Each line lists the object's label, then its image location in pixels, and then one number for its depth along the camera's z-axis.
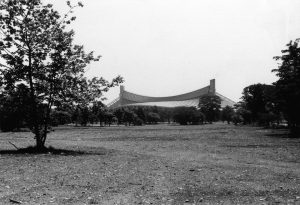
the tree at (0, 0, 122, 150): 23.91
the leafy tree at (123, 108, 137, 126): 143.75
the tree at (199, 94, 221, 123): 167.00
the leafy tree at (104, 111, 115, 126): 124.28
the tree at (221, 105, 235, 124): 160.95
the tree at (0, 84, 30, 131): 24.53
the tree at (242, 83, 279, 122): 105.93
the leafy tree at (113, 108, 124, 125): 146.09
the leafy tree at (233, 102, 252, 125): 115.19
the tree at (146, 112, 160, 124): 171.25
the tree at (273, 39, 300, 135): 46.72
